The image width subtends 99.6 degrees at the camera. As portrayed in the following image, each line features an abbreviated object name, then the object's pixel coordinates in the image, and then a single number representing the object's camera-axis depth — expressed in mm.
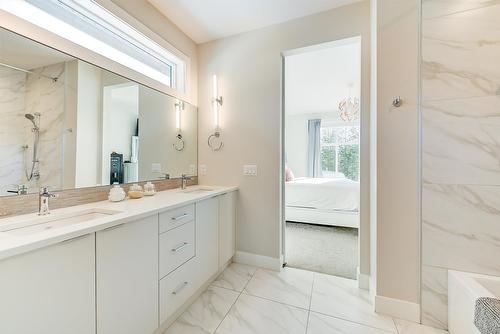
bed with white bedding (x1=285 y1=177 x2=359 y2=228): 3447
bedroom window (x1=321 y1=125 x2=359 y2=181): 6305
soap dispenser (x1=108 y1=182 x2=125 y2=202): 1583
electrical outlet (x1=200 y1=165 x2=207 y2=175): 2564
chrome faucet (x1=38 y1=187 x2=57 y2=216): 1195
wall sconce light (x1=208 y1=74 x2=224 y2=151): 2479
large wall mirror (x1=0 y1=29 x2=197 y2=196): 1172
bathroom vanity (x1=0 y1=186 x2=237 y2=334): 773
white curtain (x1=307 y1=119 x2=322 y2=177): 6629
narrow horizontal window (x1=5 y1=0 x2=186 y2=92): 1352
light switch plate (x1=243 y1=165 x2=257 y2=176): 2309
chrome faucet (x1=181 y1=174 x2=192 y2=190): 2272
